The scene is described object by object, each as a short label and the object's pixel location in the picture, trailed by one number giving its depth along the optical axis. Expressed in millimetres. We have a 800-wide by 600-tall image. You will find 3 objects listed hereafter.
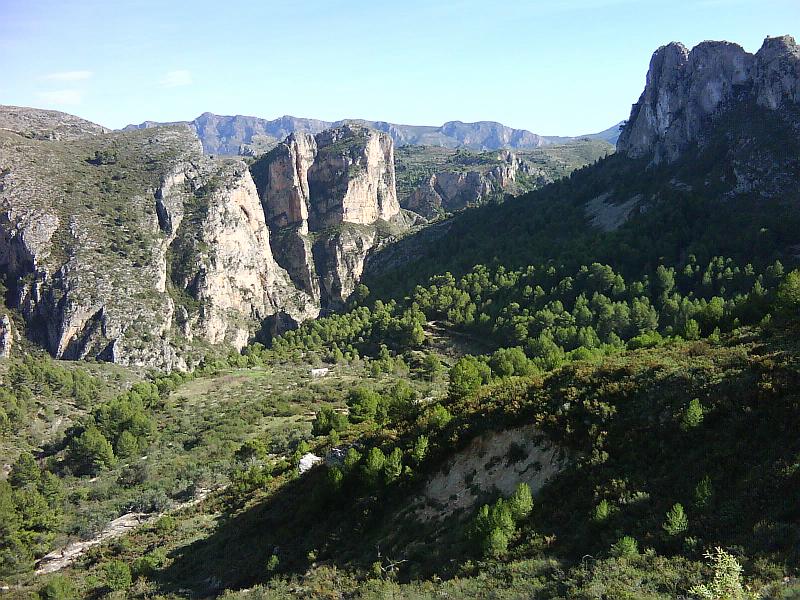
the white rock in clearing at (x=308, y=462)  33903
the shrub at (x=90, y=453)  55875
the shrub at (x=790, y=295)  28981
